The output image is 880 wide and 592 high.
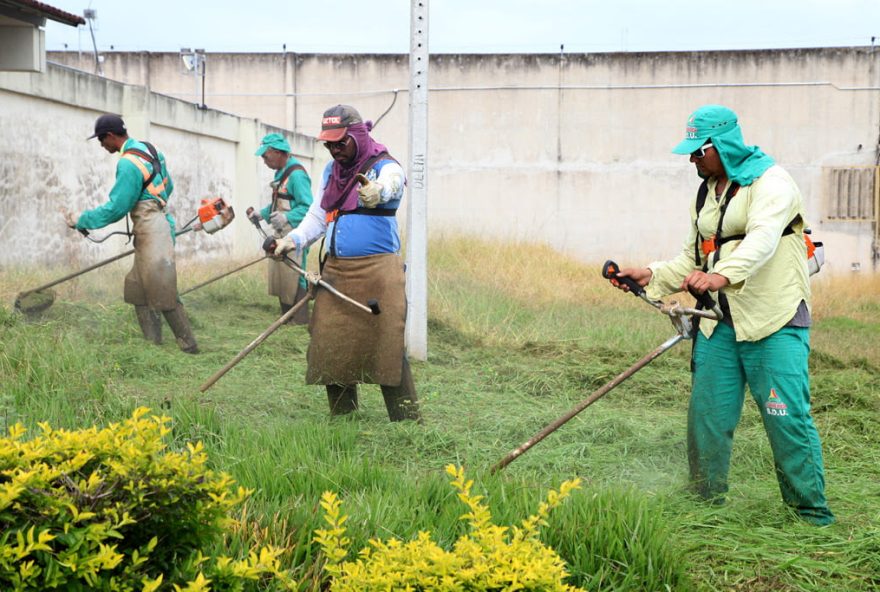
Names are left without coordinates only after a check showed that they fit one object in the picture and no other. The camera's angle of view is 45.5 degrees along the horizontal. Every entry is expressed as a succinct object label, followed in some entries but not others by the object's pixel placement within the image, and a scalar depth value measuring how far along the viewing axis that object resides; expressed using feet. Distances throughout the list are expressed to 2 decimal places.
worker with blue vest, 18.30
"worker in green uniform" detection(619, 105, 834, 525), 13.26
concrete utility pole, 27.81
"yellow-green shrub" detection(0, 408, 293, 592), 8.04
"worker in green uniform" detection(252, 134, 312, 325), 30.53
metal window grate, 59.82
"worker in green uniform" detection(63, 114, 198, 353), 24.77
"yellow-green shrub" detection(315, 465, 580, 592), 8.32
